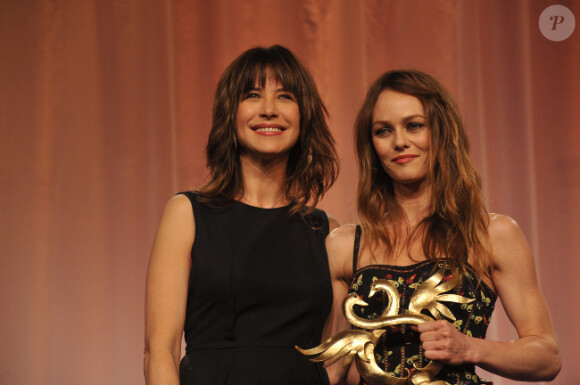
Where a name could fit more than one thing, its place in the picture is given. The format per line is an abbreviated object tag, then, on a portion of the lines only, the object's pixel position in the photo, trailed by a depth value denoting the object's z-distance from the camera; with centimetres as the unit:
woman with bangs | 377
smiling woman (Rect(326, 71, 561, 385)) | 370
